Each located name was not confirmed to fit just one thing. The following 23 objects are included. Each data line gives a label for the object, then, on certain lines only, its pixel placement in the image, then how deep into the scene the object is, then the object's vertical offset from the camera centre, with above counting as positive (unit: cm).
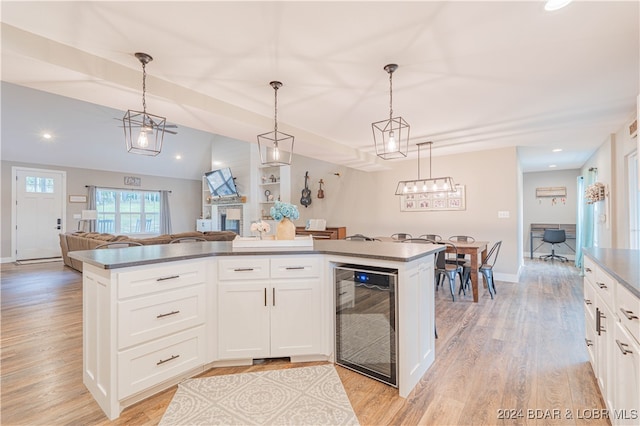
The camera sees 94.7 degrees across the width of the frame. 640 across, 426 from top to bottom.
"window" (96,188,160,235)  901 +11
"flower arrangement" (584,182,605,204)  480 +37
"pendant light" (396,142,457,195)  465 +53
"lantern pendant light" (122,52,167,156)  233 +76
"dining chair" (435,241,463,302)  401 -75
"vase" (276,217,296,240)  256 -14
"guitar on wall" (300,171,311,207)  804 +49
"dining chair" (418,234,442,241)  523 -41
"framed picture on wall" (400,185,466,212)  582 +27
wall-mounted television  896 +97
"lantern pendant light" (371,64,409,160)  251 +125
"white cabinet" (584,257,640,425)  120 -65
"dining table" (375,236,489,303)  405 -58
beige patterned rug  171 -118
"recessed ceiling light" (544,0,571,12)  172 +124
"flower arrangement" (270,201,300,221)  257 +3
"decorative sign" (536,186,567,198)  781 +60
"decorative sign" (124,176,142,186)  931 +108
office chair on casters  725 -59
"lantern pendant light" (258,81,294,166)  288 +113
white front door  752 +7
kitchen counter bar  185 -28
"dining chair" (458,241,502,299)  429 -92
